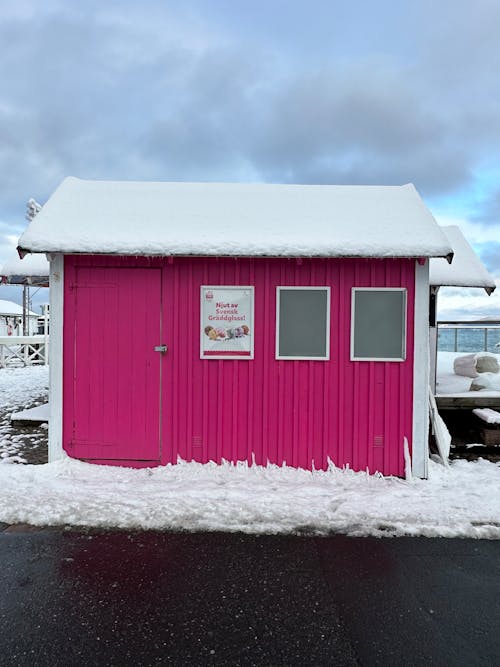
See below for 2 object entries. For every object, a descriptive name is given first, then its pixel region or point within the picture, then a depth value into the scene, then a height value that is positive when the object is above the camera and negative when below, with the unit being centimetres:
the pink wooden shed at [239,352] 529 -26
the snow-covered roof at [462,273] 845 +112
